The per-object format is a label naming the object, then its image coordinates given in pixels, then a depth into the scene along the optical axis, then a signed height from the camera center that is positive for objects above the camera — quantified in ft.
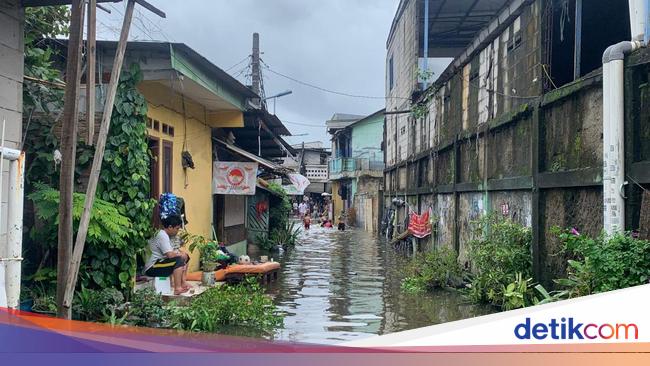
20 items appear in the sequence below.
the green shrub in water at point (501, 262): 27.40 -2.88
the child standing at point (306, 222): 106.83 -3.44
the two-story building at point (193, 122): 24.97 +5.72
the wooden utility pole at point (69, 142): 13.60 +1.52
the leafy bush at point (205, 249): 31.27 -2.72
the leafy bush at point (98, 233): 19.71 -1.13
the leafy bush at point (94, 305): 20.22 -3.81
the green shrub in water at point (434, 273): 35.65 -4.50
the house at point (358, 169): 113.70 +8.42
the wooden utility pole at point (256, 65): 80.74 +20.84
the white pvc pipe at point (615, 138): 18.57 +2.36
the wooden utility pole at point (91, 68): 14.21 +3.59
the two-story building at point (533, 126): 21.26 +4.19
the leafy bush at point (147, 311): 20.86 -4.21
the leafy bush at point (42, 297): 19.33 -3.45
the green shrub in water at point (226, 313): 21.11 -4.46
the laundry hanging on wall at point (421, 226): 51.04 -1.95
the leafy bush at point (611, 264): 16.07 -1.74
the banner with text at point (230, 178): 41.32 +1.97
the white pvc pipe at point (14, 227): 15.08 -0.68
